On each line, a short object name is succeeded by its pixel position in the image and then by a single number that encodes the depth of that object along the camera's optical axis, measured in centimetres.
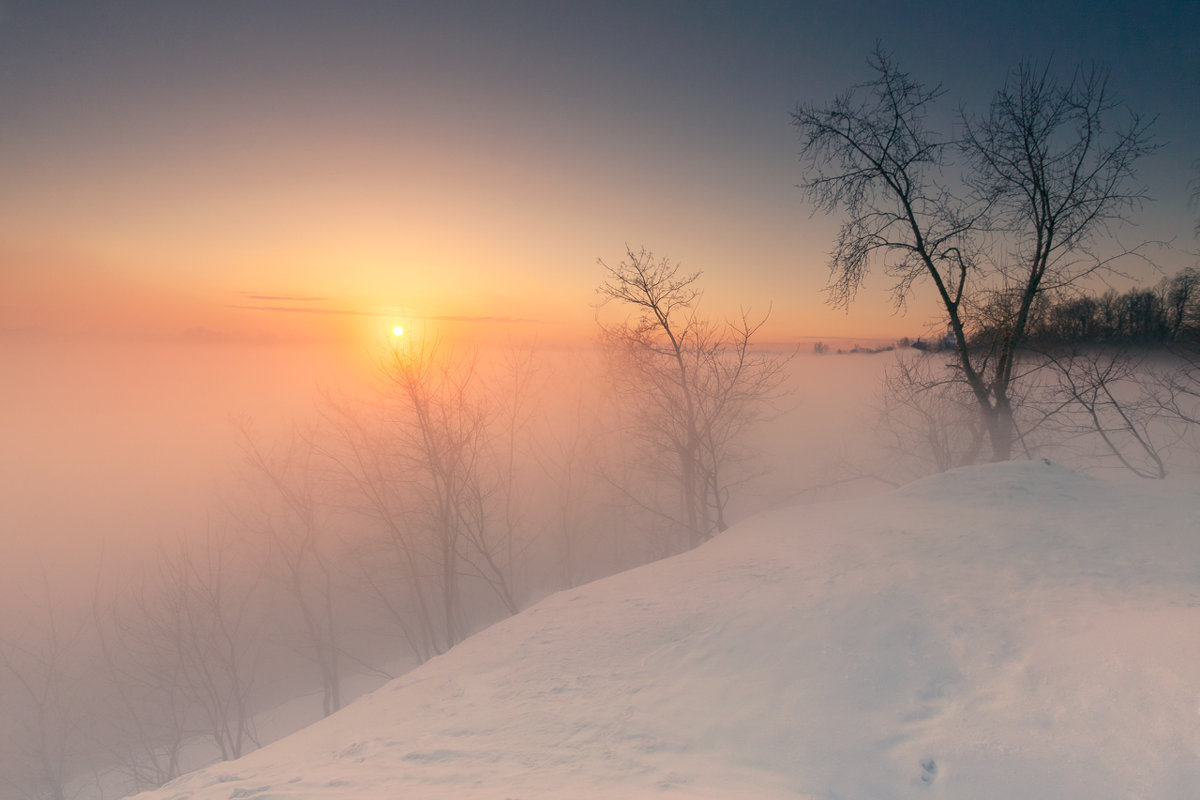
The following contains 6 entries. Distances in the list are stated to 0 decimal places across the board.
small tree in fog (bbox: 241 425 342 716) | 2344
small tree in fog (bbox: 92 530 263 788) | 2238
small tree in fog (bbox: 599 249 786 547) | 1598
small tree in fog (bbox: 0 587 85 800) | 2294
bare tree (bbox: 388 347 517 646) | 1758
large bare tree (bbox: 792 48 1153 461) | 936
